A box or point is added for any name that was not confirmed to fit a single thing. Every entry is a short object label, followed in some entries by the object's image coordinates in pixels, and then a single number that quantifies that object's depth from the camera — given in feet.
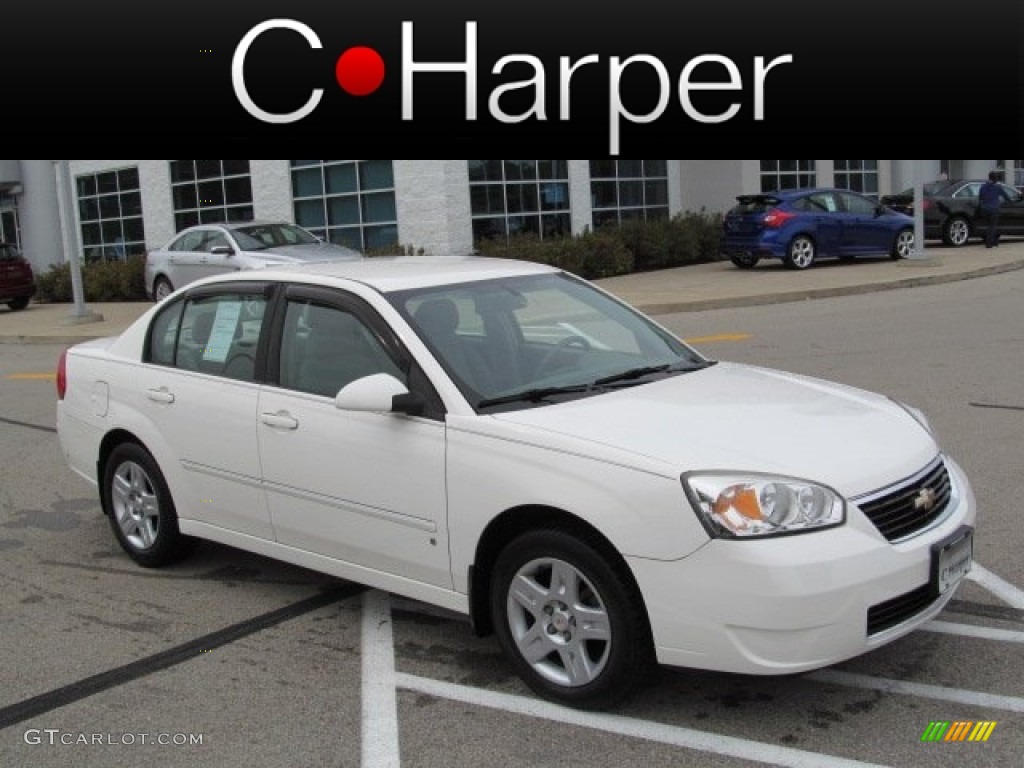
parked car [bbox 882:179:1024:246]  84.79
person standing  82.84
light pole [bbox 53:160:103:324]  70.03
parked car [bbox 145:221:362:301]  62.69
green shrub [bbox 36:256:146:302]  86.28
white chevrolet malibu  12.32
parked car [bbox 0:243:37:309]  83.66
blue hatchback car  71.82
